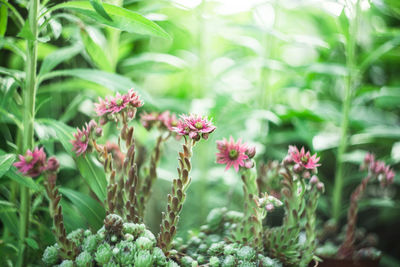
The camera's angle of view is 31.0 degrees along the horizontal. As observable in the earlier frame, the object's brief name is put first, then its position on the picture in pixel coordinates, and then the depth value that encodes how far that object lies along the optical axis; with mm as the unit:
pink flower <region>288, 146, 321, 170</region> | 469
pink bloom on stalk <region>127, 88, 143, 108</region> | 459
